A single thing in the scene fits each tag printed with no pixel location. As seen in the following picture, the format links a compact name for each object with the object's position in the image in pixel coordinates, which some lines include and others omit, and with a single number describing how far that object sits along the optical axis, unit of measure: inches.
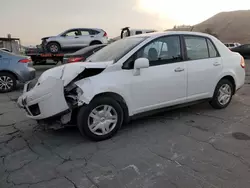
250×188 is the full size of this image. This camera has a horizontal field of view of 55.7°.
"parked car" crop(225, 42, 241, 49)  1002.1
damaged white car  138.3
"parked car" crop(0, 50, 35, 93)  303.7
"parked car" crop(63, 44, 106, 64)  320.8
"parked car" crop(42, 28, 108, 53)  539.9
